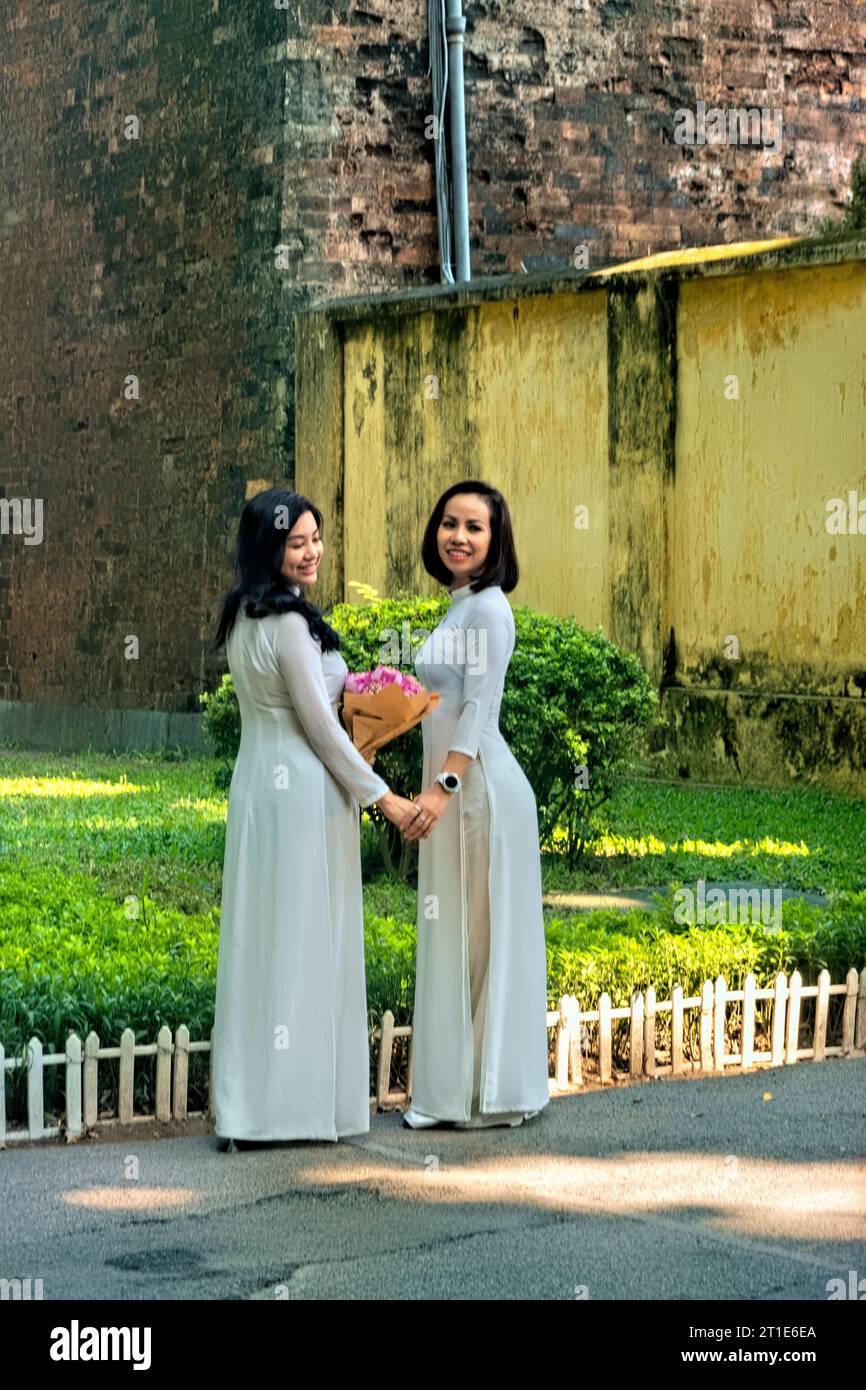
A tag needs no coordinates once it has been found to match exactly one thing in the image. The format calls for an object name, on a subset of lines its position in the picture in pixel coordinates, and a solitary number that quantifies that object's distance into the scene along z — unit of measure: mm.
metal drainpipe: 16172
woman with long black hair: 6023
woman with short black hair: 6262
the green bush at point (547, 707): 10023
